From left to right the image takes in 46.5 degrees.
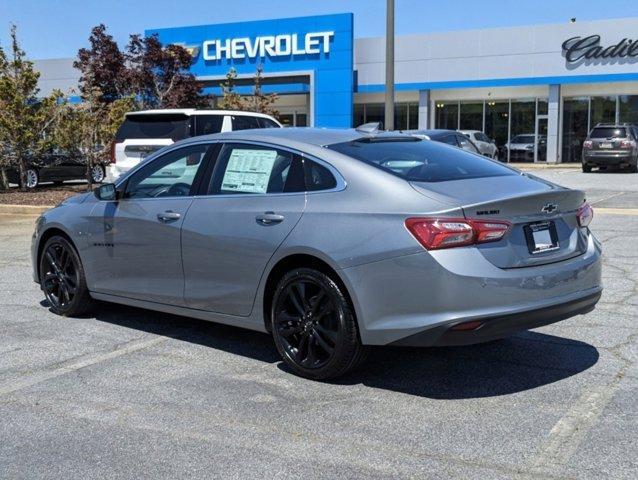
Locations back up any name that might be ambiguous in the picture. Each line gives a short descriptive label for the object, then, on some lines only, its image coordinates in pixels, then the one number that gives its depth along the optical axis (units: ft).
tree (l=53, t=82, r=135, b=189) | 57.16
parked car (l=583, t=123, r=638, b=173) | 81.87
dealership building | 106.01
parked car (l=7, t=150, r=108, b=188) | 66.03
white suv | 42.29
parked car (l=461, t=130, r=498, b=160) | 82.84
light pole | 53.16
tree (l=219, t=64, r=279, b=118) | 92.53
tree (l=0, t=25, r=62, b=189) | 55.62
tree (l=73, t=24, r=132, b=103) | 99.66
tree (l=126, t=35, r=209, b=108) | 98.32
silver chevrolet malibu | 13.83
